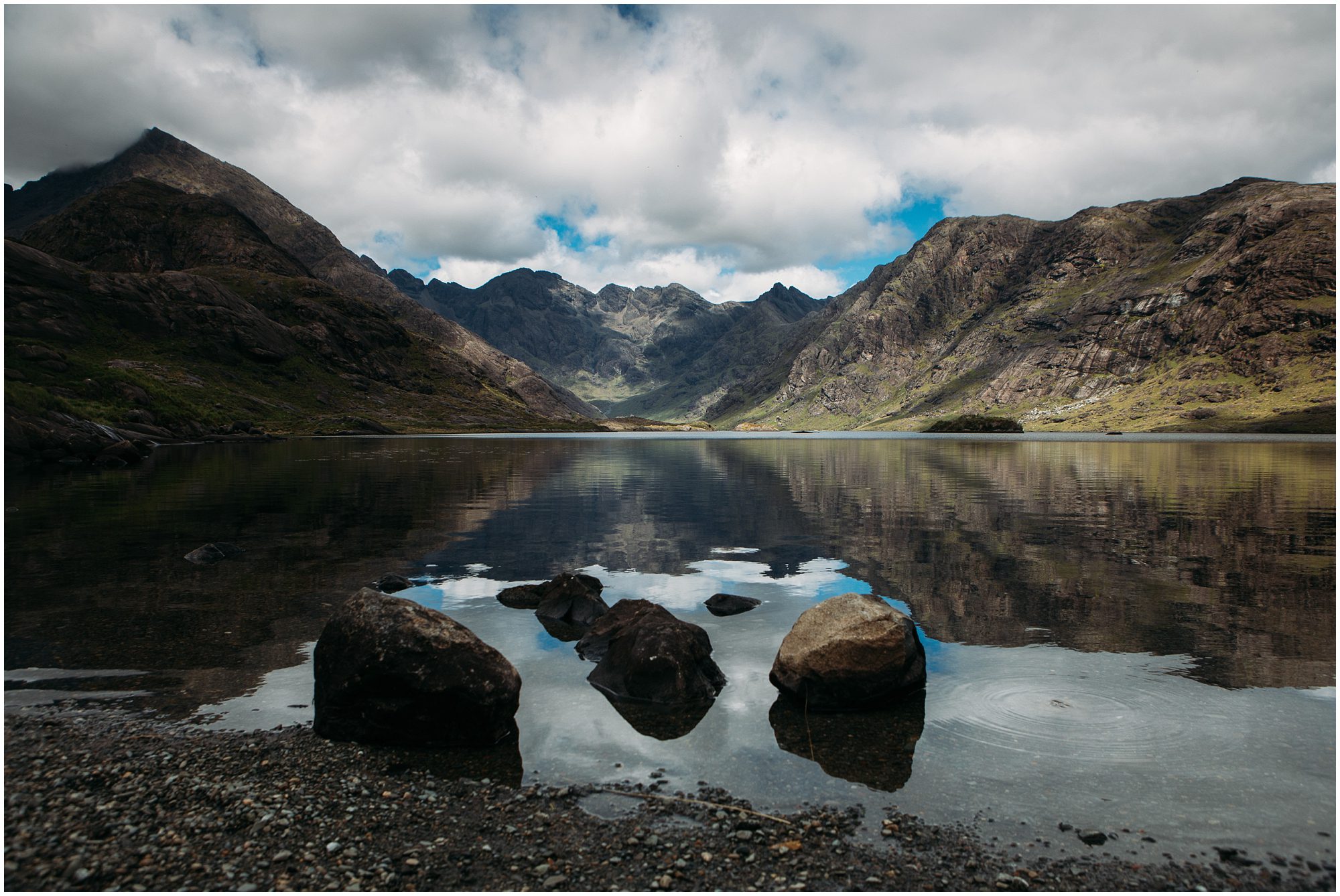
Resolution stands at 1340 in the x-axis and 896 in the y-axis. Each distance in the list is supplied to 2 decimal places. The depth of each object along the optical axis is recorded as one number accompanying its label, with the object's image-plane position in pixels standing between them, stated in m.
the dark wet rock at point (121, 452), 84.06
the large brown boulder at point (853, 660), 14.84
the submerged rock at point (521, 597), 23.44
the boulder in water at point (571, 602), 21.50
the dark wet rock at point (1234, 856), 9.21
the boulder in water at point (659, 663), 15.52
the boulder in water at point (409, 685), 13.02
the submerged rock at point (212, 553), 28.27
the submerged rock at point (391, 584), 24.52
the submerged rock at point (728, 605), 22.78
